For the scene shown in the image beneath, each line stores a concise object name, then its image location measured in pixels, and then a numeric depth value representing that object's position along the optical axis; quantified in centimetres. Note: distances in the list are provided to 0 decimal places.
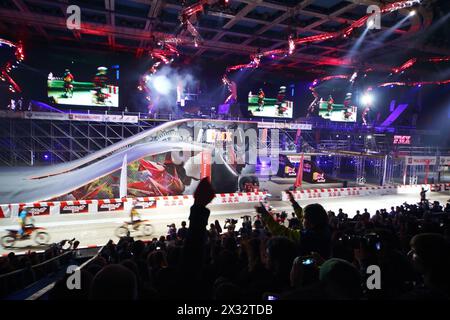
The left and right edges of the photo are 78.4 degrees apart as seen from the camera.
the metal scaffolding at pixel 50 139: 2171
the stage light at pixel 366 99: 3991
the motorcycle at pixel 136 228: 1271
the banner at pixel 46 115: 2006
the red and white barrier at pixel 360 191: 1983
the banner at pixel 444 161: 2645
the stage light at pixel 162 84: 2845
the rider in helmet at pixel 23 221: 1120
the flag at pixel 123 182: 1588
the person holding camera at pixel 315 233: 385
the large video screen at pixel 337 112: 3769
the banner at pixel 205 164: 1855
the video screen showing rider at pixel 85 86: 2414
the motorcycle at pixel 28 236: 1100
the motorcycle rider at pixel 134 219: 1299
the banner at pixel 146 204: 1565
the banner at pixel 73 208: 1404
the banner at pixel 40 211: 1353
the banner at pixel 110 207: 1474
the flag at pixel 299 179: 2082
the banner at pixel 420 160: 2489
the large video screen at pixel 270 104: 3306
